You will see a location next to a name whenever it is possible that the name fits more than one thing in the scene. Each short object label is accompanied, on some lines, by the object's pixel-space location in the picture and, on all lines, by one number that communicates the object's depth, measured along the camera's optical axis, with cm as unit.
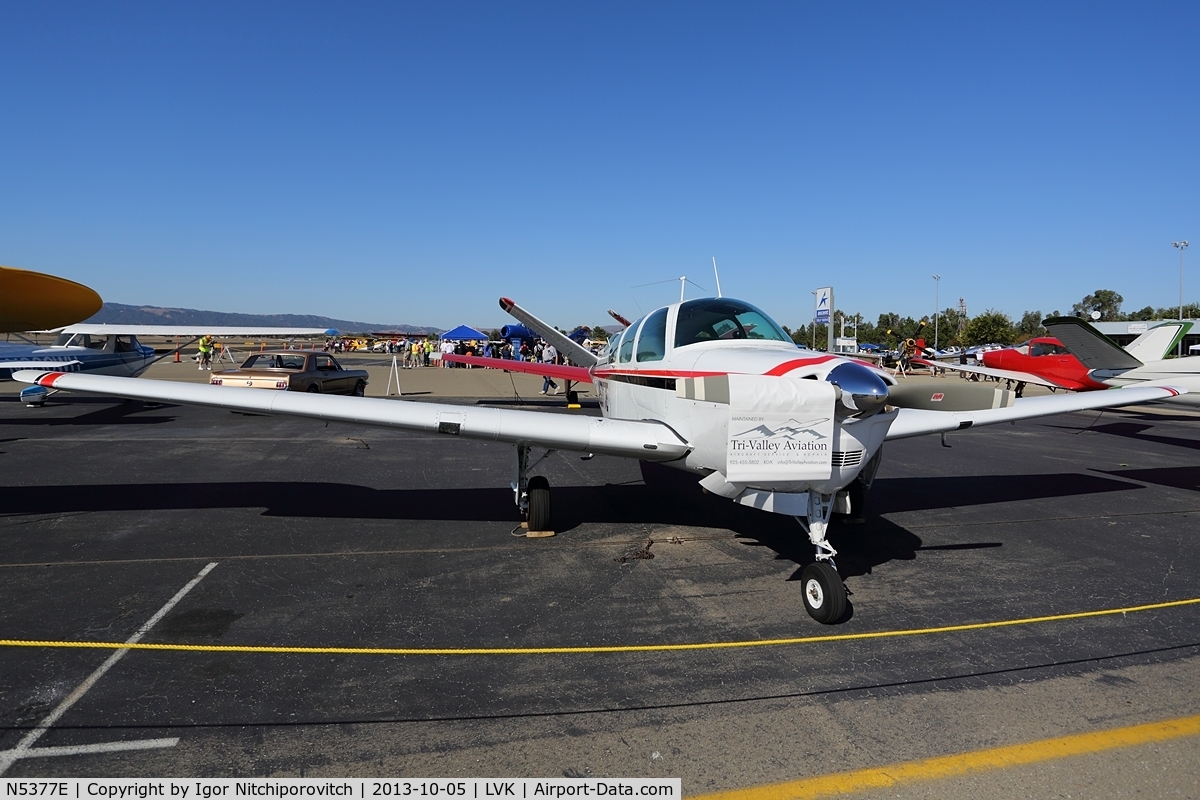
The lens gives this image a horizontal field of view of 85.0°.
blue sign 1912
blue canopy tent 3631
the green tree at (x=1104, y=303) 9500
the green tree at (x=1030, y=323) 8517
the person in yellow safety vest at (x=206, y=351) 3250
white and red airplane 446
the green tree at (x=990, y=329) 5841
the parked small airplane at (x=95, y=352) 1641
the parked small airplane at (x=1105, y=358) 1245
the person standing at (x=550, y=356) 2506
